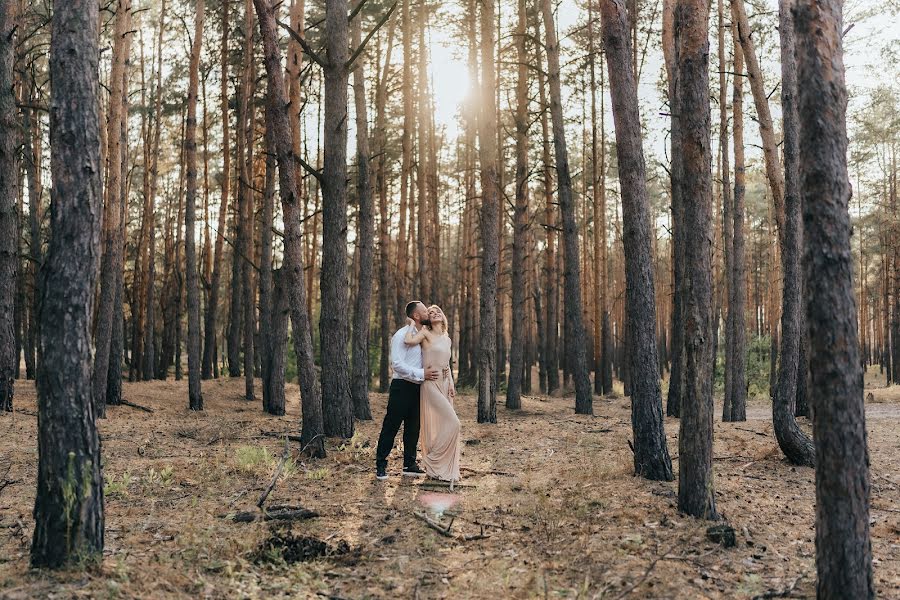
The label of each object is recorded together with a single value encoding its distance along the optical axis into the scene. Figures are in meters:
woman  8.11
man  8.24
